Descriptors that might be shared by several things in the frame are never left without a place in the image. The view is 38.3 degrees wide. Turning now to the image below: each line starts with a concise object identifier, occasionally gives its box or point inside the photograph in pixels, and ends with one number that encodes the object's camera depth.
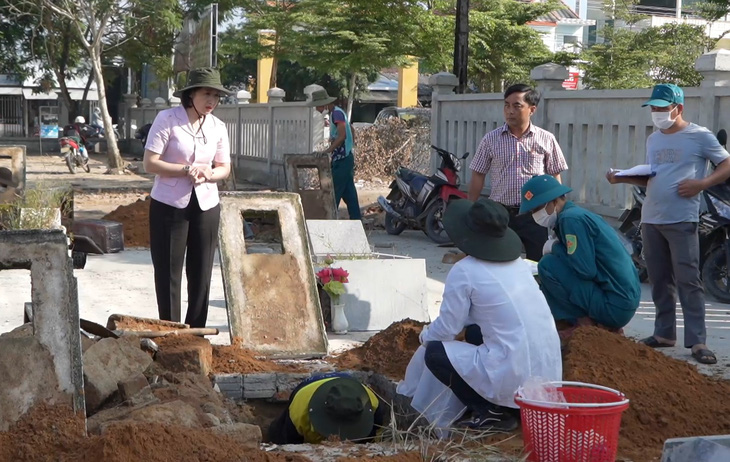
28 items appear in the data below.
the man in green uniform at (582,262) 6.34
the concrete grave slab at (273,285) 6.96
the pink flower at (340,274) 7.84
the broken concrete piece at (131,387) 5.28
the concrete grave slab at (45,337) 4.58
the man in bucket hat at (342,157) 12.70
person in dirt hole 4.94
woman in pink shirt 6.68
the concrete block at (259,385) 6.30
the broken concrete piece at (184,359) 6.02
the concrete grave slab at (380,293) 7.99
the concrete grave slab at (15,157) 13.07
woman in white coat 4.80
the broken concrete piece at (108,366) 5.23
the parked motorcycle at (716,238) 8.82
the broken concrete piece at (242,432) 4.58
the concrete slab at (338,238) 8.81
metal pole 16.45
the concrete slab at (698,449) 3.91
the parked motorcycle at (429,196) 12.95
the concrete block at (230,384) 6.22
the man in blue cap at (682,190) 6.93
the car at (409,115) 24.29
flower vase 7.85
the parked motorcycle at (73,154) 26.25
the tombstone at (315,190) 12.80
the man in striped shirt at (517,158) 7.51
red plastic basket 4.25
